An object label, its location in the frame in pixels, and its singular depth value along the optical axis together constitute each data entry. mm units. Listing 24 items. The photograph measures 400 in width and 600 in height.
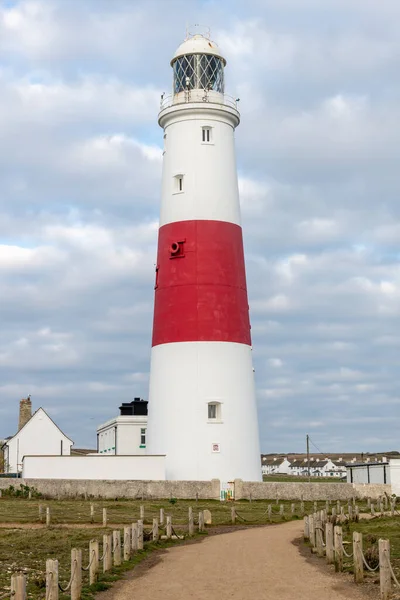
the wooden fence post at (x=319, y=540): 23850
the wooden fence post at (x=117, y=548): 21531
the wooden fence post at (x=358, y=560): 19047
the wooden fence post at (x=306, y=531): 27703
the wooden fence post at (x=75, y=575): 16516
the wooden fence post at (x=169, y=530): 27919
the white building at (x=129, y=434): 60906
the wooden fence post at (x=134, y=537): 24392
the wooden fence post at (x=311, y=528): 25609
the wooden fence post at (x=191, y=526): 29250
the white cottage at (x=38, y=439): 68938
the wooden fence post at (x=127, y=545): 22734
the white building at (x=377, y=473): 47688
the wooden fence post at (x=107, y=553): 20391
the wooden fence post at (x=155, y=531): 26875
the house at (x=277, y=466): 175500
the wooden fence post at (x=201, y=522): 30905
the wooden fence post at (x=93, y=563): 18797
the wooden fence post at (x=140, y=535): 24750
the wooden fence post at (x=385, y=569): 16594
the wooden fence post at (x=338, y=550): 20794
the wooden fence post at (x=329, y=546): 22047
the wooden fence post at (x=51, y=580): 15219
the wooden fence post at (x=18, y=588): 13422
